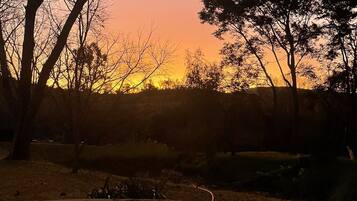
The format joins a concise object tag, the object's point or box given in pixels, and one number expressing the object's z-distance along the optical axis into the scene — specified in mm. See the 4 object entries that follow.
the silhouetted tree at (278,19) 35594
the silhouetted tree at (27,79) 19344
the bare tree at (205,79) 38188
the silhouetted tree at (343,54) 33188
